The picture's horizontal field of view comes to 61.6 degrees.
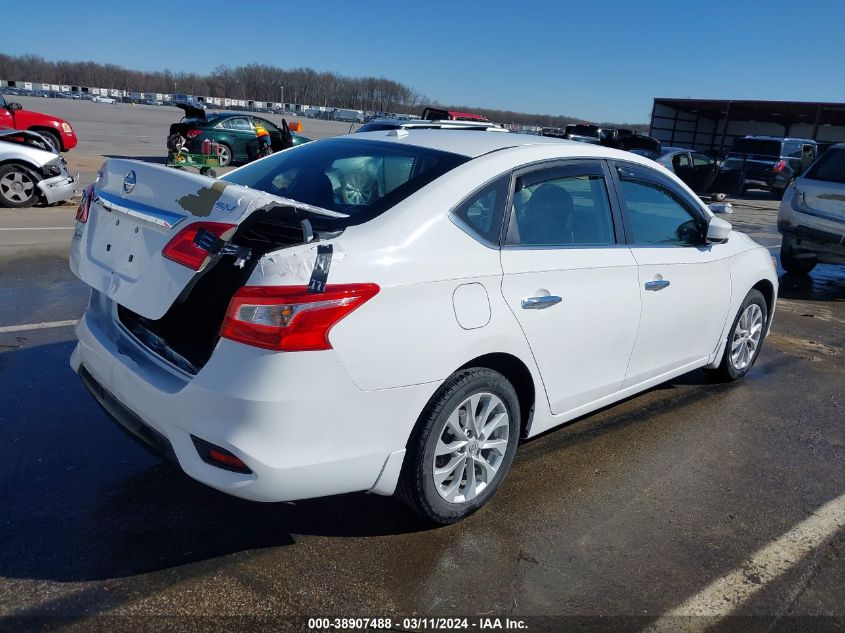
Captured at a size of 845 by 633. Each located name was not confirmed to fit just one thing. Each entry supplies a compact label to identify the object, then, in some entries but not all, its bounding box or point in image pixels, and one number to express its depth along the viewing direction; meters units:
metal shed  36.06
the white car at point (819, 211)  8.50
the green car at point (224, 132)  19.61
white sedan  2.48
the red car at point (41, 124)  17.92
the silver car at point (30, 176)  10.51
